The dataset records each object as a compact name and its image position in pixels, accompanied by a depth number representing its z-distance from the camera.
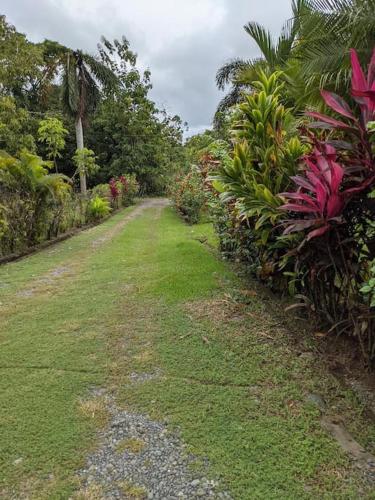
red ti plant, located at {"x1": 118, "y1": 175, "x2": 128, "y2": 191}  17.95
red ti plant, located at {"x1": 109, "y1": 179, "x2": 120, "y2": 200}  15.63
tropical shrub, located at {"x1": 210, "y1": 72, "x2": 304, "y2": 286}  2.99
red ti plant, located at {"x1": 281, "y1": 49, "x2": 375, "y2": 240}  2.12
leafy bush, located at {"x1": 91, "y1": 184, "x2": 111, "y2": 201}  13.61
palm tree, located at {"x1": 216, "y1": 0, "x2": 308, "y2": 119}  7.52
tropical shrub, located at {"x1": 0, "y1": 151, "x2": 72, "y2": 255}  6.63
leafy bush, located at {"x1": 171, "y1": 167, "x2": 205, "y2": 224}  11.44
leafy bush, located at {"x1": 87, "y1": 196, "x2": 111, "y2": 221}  11.80
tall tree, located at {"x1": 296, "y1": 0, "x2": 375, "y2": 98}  4.05
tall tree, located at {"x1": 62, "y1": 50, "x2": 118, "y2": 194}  17.83
